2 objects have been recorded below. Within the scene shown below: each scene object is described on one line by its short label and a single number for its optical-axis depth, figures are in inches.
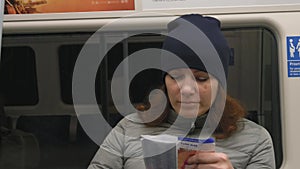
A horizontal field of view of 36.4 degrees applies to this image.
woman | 59.9
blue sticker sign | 63.9
